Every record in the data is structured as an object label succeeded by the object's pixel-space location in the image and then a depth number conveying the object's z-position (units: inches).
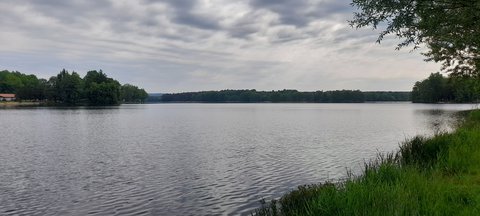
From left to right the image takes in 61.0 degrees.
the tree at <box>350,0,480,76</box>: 471.8
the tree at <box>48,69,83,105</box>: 7450.8
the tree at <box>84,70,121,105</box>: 7391.7
